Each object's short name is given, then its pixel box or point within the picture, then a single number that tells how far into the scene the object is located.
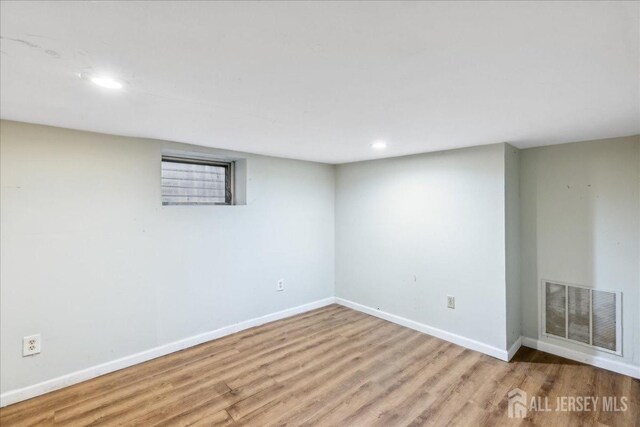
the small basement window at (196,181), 3.10
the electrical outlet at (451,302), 3.12
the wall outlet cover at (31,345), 2.16
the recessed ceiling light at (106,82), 1.40
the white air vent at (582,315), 2.57
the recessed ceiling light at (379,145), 2.76
